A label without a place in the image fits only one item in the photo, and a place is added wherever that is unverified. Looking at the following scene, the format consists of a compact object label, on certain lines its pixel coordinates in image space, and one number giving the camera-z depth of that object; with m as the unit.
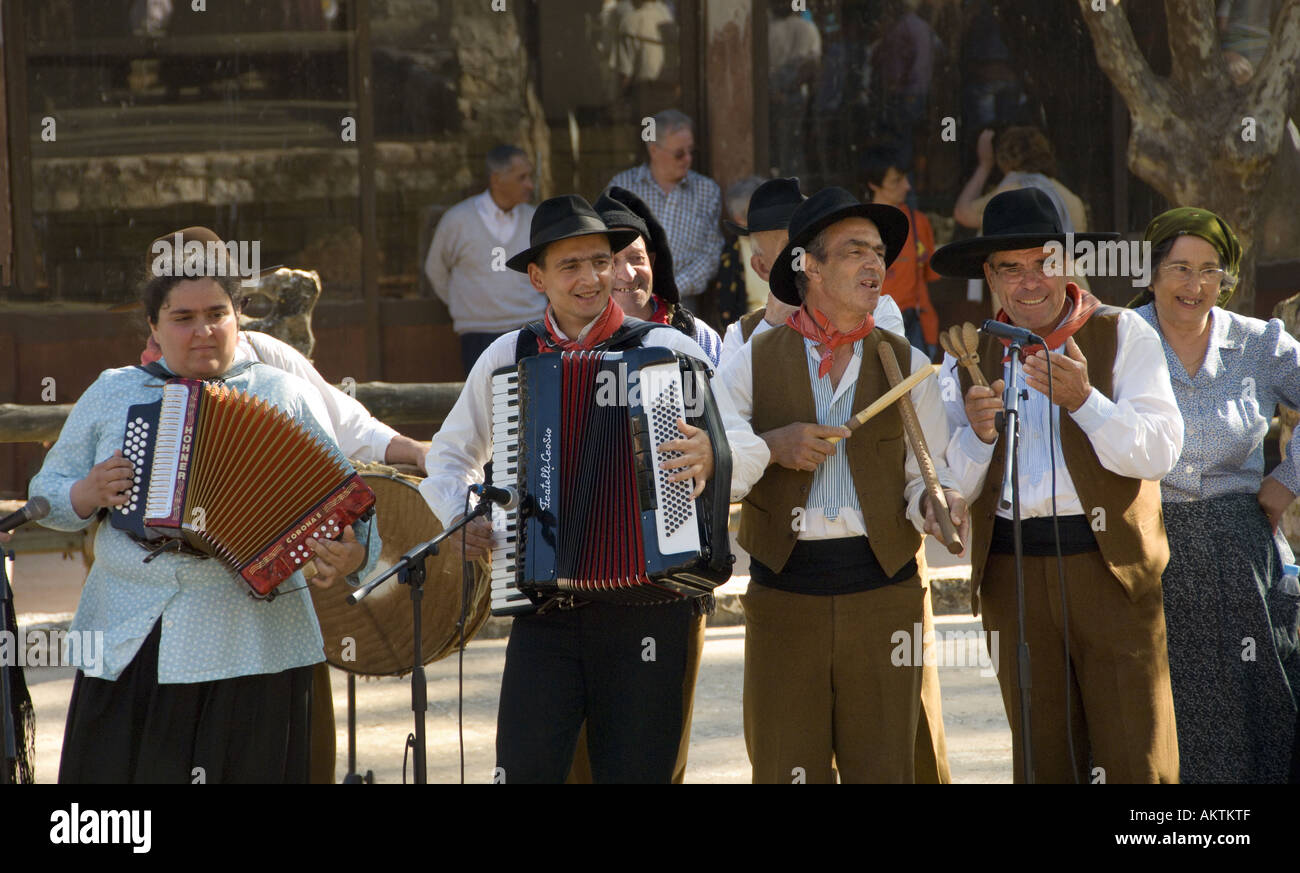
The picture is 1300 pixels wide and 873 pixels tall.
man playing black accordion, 8.48
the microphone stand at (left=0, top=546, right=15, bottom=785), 8.65
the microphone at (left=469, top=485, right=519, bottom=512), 8.23
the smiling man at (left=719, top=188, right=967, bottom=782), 8.94
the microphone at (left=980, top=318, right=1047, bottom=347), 8.49
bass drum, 11.34
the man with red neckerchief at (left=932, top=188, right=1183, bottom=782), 9.11
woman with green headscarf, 10.02
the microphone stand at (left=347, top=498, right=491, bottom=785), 8.27
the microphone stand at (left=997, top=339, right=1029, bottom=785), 8.39
